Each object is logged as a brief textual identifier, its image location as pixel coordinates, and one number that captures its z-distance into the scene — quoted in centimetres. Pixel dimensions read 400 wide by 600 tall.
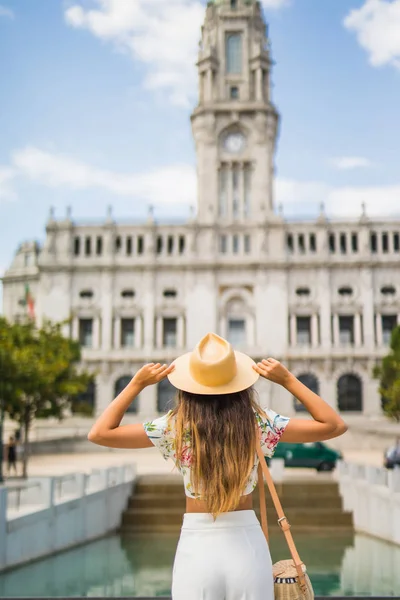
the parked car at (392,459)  3119
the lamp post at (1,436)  2290
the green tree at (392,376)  3959
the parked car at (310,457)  3262
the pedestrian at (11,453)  3247
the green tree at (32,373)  3003
